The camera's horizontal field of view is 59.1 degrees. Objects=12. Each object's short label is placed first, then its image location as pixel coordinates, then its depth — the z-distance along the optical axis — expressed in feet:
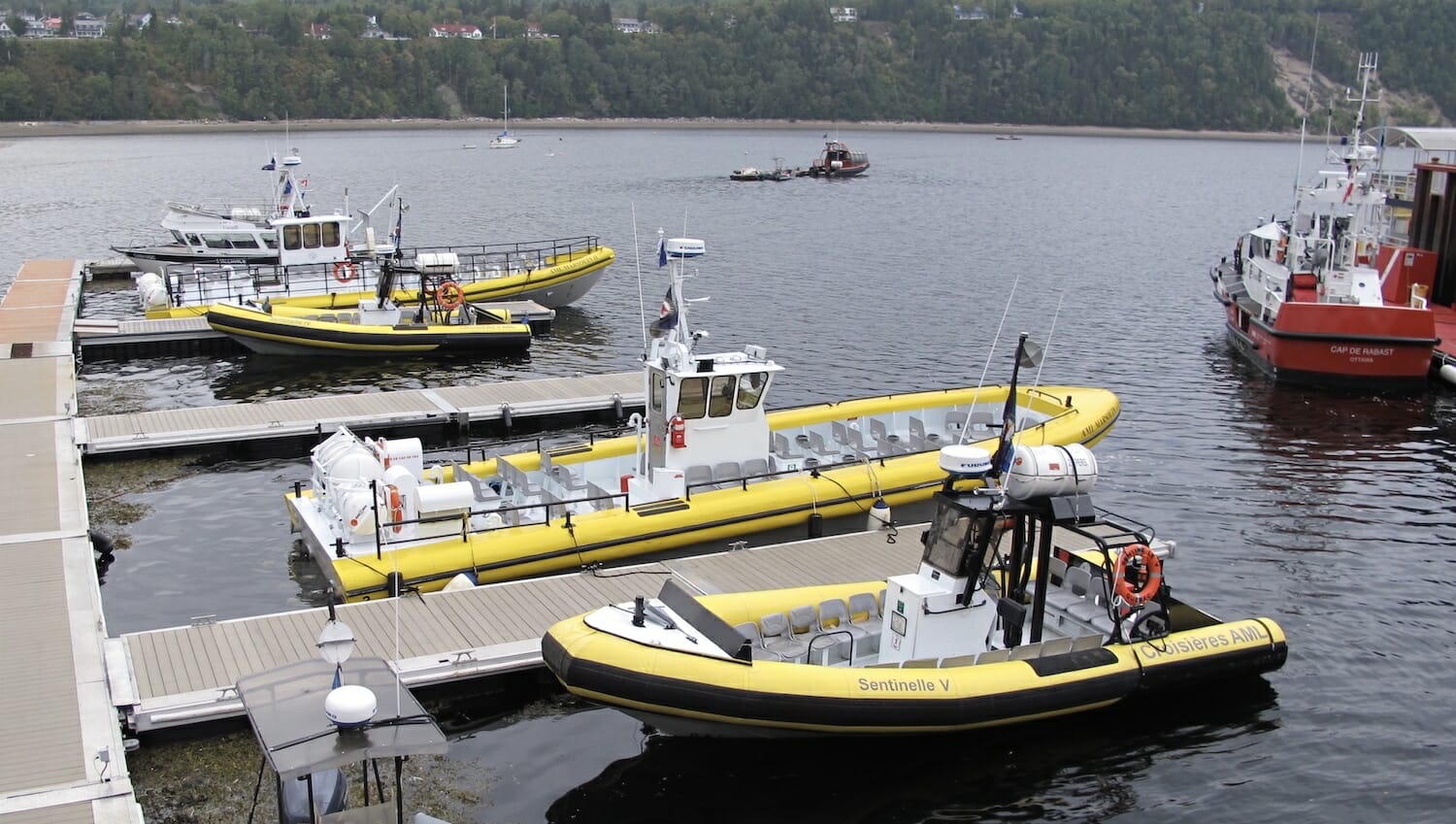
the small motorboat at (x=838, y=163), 301.63
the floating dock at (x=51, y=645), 34.06
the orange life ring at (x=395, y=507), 50.62
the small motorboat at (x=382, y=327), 96.43
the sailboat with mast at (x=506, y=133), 405.51
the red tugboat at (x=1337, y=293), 94.89
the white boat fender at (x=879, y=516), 56.49
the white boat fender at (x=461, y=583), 49.16
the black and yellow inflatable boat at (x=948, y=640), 37.76
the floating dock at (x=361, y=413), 72.13
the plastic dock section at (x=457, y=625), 40.22
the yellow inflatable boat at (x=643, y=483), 50.55
